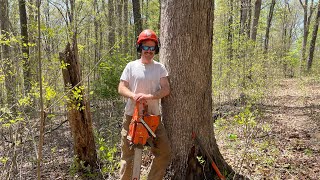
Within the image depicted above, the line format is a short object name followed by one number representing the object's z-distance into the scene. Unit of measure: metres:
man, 3.34
